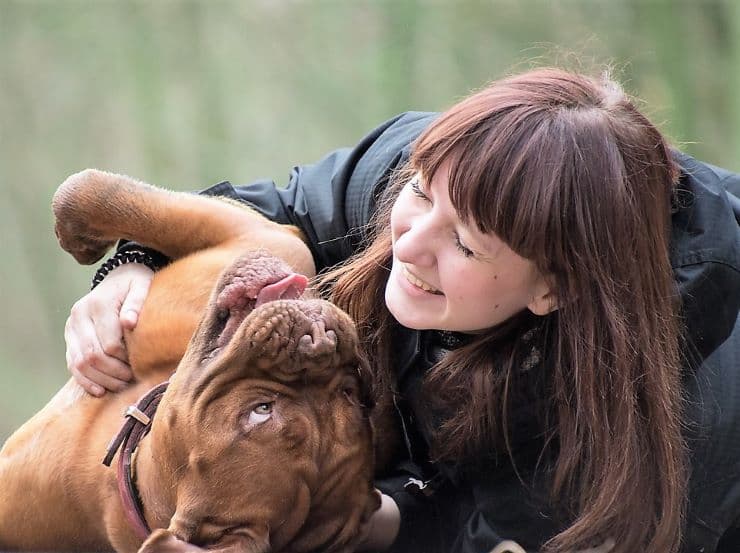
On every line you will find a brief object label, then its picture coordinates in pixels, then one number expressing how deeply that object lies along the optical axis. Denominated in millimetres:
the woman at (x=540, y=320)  4199
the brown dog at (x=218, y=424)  4355
